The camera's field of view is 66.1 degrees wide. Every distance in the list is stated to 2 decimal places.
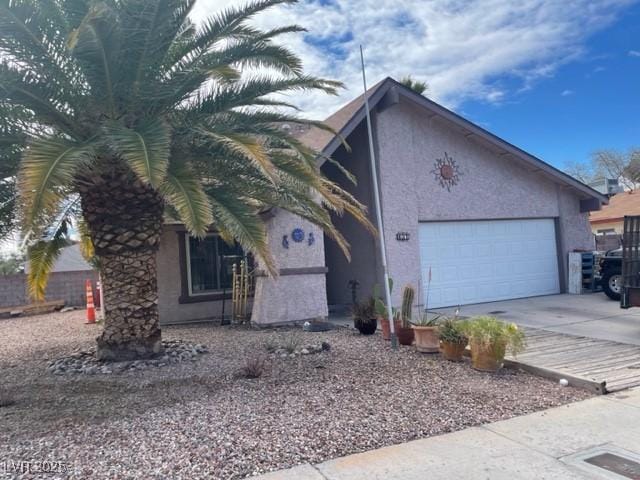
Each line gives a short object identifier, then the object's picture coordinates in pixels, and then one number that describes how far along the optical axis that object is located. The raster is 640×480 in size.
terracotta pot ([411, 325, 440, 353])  7.73
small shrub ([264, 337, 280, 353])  8.29
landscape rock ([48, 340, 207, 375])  7.35
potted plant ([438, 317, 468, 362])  7.20
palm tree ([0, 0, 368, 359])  5.91
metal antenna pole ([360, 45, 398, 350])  8.22
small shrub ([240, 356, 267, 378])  6.58
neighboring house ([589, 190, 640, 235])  23.01
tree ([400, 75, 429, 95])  17.58
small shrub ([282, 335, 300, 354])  8.12
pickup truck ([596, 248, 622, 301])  12.67
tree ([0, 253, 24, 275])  19.66
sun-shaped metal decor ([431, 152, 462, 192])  12.99
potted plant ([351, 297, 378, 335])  9.64
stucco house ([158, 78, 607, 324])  11.34
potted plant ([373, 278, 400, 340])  8.92
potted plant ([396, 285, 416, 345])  8.42
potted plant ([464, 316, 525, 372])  6.57
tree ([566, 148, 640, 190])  38.60
